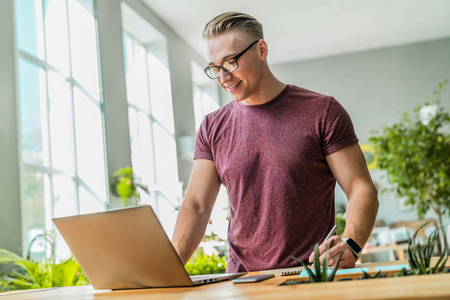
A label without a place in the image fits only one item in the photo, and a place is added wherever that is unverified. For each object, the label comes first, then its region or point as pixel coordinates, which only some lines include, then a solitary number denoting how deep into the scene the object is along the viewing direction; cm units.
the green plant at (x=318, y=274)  82
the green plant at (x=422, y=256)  84
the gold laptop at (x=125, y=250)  103
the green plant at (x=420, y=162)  672
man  162
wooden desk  61
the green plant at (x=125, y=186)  543
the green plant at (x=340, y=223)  548
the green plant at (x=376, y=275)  89
